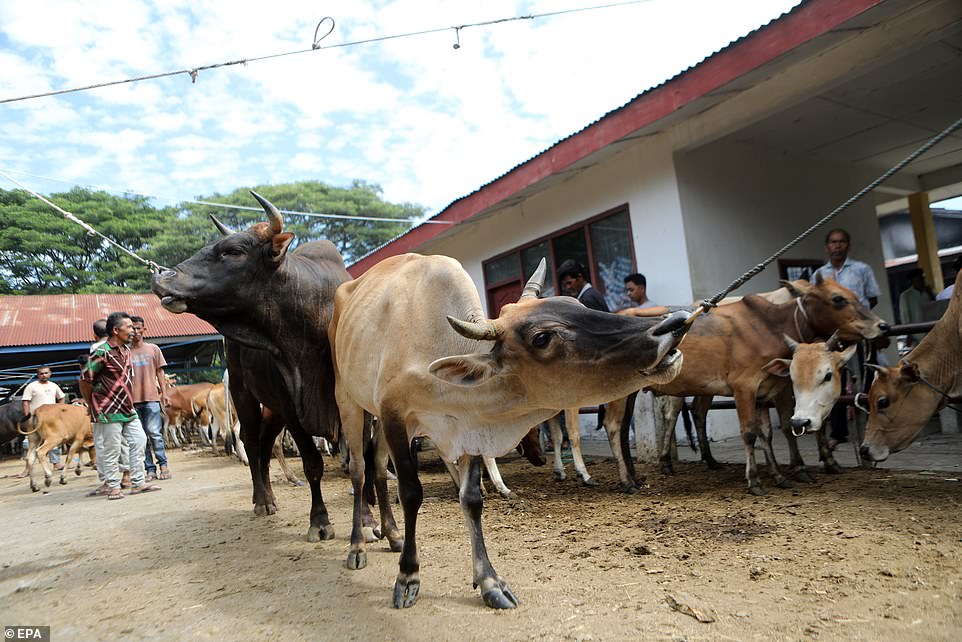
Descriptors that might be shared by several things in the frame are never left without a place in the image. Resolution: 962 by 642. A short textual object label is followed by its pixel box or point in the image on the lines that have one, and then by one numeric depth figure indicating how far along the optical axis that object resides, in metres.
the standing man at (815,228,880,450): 6.36
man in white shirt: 11.66
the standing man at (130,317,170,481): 8.40
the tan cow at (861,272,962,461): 4.43
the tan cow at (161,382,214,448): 16.19
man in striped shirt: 7.54
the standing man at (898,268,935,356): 9.60
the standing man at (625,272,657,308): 7.29
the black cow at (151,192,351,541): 4.44
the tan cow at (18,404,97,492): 9.95
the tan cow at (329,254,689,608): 2.61
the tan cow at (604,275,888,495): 5.32
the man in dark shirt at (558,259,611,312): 6.57
